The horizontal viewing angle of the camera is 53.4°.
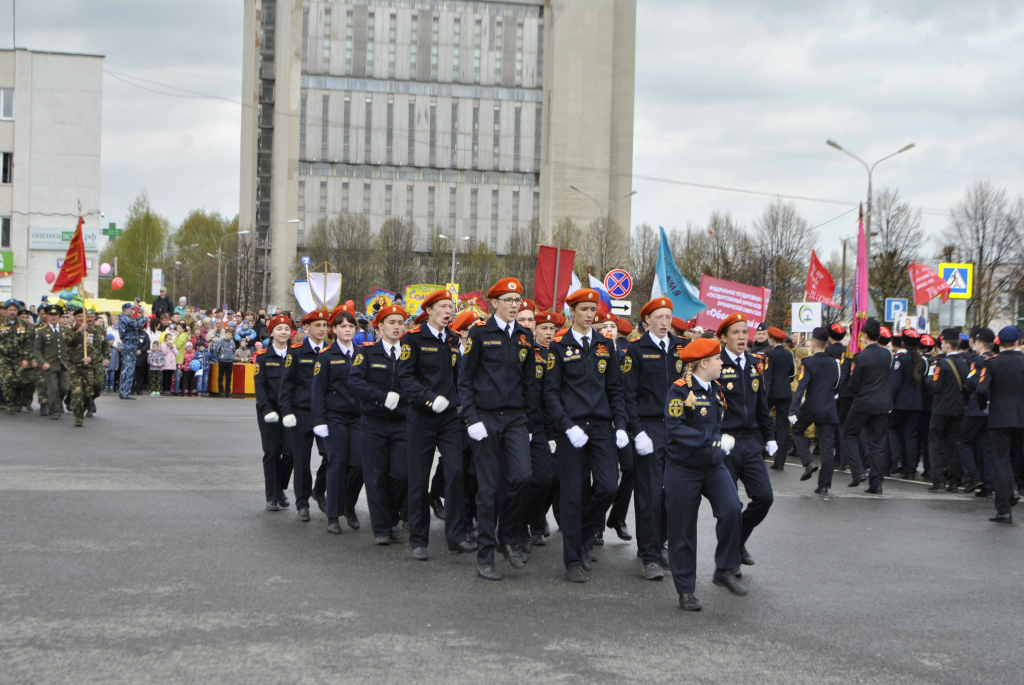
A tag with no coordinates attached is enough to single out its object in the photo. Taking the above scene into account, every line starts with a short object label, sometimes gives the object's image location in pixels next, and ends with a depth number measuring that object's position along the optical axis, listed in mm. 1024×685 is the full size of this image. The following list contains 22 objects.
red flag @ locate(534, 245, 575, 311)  15438
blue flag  18406
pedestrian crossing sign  31969
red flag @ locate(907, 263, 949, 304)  25672
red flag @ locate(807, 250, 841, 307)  22231
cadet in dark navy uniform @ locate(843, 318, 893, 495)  12461
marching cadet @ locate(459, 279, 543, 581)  7555
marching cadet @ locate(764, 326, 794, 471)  14094
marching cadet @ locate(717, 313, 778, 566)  7516
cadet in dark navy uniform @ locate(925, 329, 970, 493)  12594
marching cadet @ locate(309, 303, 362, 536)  8977
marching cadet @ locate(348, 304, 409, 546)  8484
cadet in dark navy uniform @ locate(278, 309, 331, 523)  9633
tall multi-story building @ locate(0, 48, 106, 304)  50781
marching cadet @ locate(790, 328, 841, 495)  12500
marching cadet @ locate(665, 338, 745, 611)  6688
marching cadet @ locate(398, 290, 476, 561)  8047
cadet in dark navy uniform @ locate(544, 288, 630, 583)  7461
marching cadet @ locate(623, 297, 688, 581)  7668
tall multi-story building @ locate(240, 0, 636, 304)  91188
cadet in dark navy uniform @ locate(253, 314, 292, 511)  9867
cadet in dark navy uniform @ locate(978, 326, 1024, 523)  10344
